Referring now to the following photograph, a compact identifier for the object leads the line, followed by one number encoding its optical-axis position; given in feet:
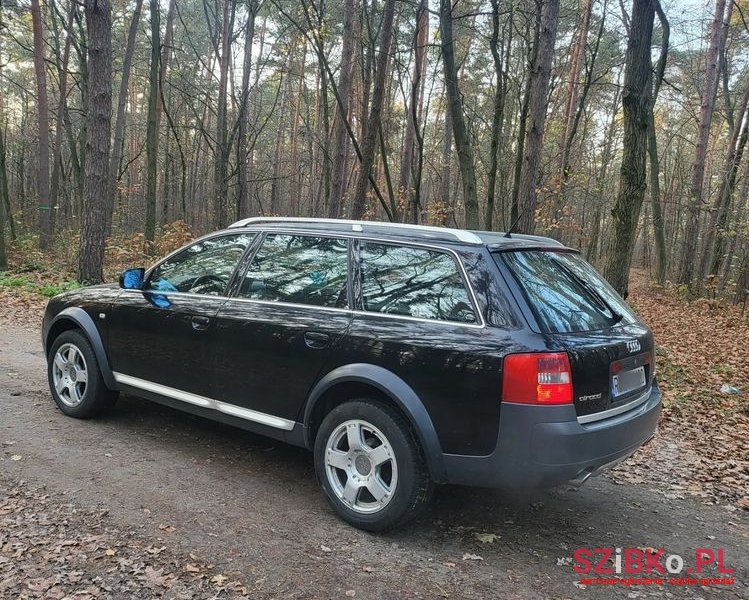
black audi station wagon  9.77
